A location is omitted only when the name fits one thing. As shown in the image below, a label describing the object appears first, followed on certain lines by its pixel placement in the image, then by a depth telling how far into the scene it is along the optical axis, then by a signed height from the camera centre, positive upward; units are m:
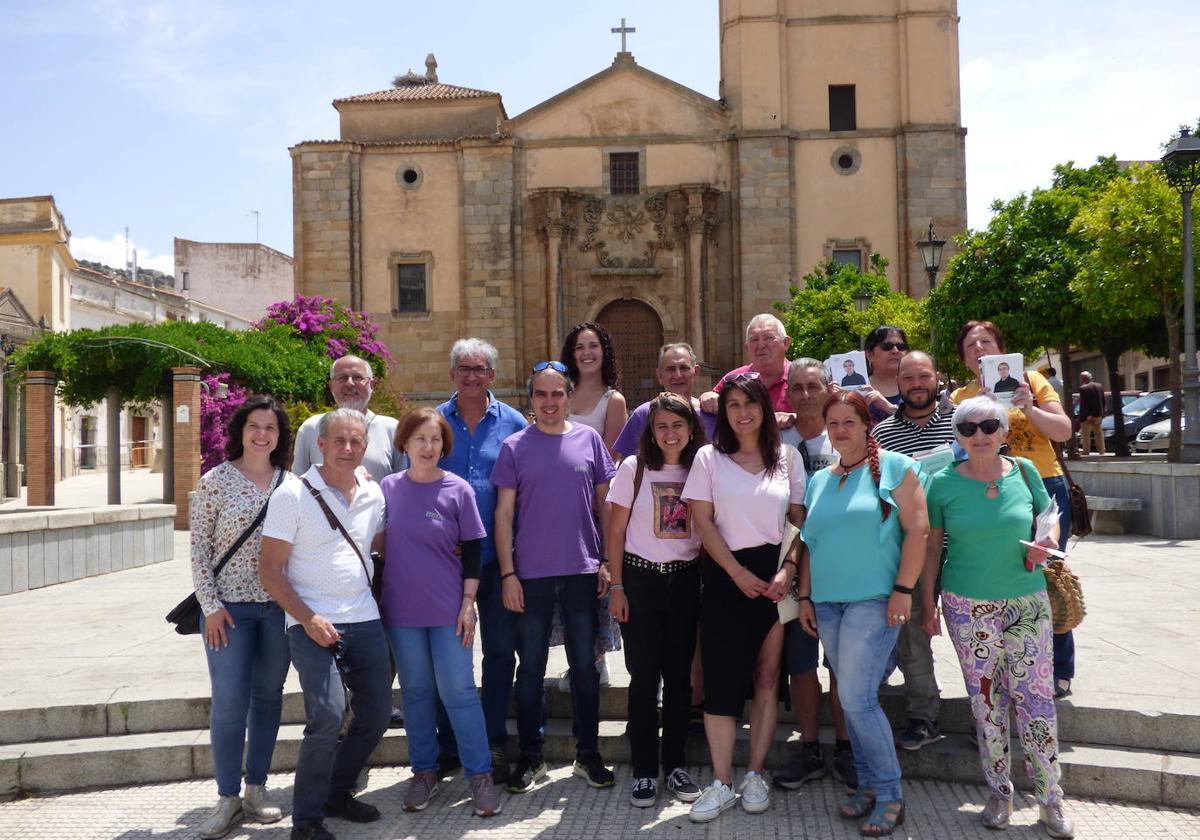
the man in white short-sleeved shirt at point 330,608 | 4.14 -0.76
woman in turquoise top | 4.09 -0.63
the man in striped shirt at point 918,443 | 4.62 -0.13
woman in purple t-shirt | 4.42 -0.74
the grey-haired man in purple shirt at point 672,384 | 4.89 +0.17
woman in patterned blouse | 4.28 -0.81
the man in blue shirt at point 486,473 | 4.78 -0.25
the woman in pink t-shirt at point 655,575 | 4.47 -0.69
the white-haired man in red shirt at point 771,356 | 5.02 +0.30
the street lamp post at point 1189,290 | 12.12 +1.44
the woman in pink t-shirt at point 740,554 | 4.31 -0.58
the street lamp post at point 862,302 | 21.23 +2.37
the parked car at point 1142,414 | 23.56 -0.10
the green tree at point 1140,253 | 14.74 +2.35
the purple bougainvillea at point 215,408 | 17.34 +0.32
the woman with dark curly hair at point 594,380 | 5.23 +0.21
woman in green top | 4.11 -0.80
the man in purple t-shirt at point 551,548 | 4.61 -0.58
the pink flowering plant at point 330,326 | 23.59 +2.36
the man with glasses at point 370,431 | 4.99 -0.04
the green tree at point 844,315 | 20.80 +2.12
